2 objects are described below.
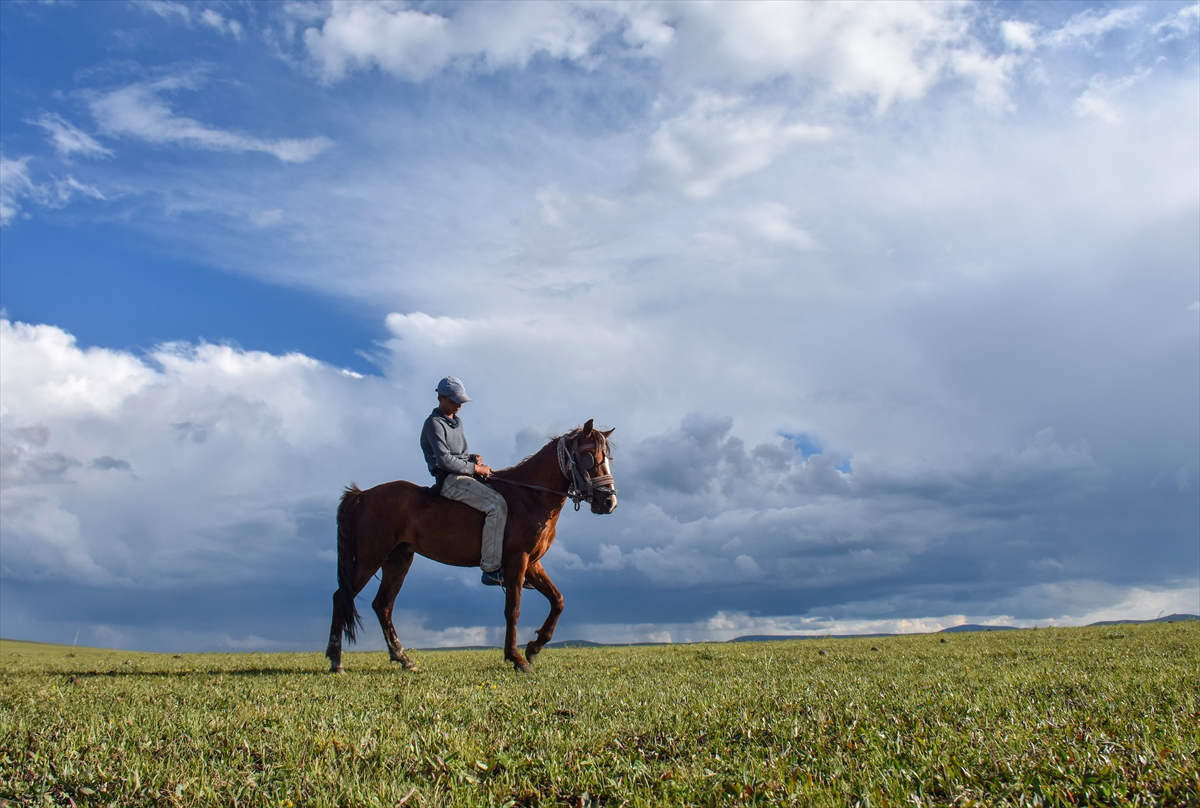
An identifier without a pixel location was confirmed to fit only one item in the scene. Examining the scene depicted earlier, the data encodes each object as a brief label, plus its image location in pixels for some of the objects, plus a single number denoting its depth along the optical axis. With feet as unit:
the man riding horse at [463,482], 37.86
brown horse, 37.58
